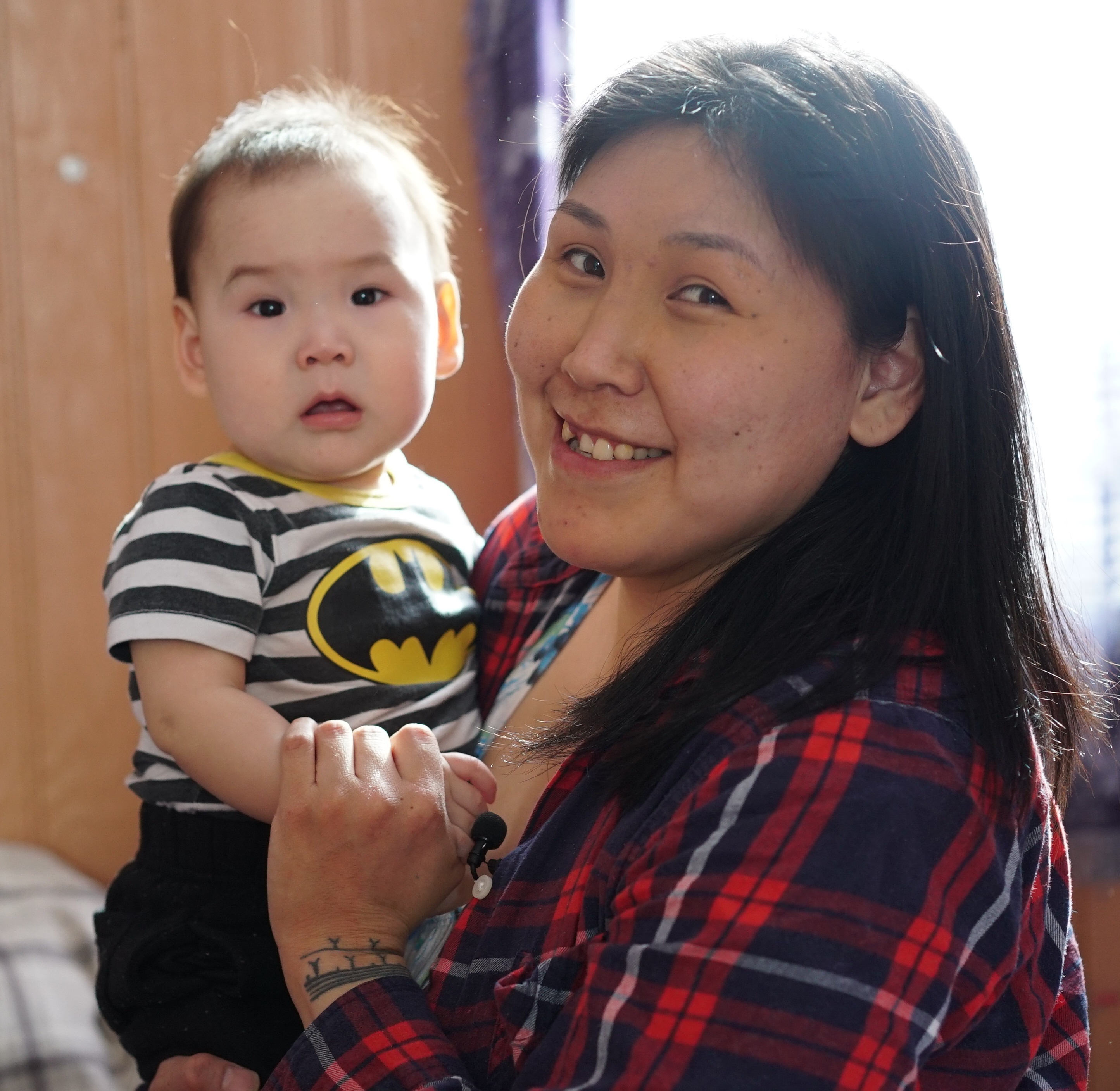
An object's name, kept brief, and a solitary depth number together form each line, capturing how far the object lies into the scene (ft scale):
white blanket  5.74
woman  2.37
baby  3.74
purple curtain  6.57
